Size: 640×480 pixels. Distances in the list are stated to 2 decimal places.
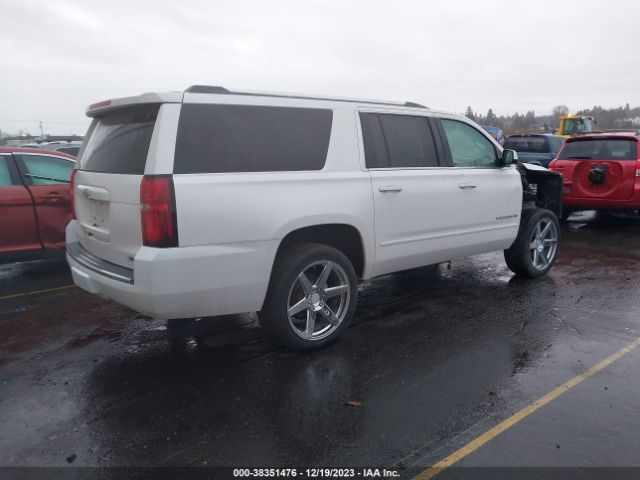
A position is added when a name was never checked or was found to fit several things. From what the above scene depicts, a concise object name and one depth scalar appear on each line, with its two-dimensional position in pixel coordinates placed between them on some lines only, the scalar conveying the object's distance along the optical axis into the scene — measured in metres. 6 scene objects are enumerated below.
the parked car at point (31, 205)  5.98
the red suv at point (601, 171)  8.60
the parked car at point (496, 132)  26.65
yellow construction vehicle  29.81
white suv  3.31
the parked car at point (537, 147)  13.90
